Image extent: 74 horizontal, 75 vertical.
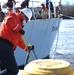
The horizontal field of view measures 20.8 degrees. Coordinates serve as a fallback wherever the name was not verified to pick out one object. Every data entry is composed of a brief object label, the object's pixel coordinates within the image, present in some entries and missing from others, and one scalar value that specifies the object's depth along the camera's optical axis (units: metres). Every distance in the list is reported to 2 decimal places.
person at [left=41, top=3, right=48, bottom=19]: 8.88
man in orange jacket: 3.94
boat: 7.47
